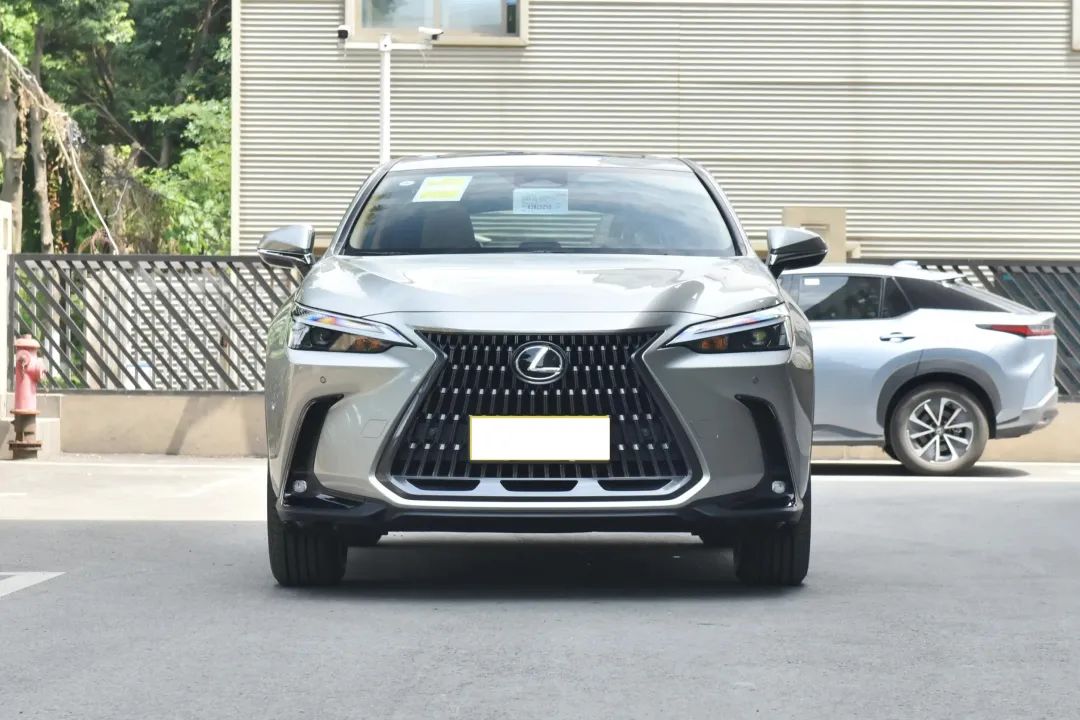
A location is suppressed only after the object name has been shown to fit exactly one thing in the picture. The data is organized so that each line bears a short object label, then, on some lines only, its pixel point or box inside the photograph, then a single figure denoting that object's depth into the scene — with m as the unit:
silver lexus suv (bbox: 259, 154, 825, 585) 6.68
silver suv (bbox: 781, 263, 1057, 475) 14.08
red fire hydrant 14.95
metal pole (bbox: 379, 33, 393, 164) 23.77
